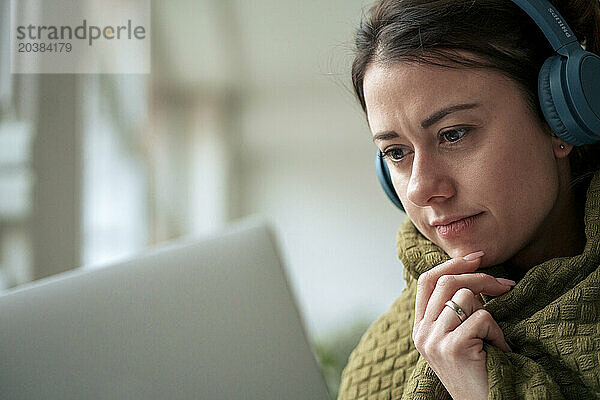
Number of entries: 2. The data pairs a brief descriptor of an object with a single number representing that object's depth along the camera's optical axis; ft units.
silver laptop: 4.68
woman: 4.56
